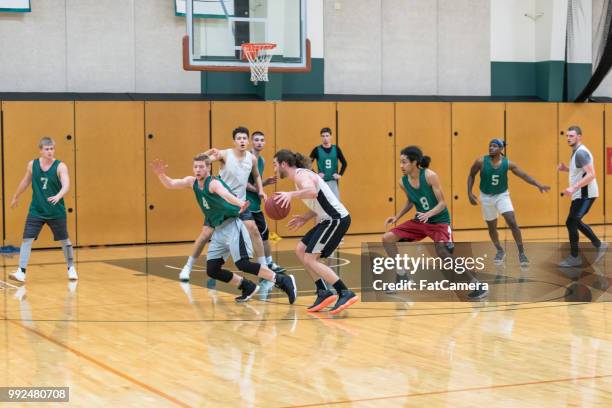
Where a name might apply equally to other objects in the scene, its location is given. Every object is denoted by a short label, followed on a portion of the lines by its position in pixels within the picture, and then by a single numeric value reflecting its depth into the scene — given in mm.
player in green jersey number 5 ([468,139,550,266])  19166
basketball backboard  24022
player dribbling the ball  13559
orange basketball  13721
